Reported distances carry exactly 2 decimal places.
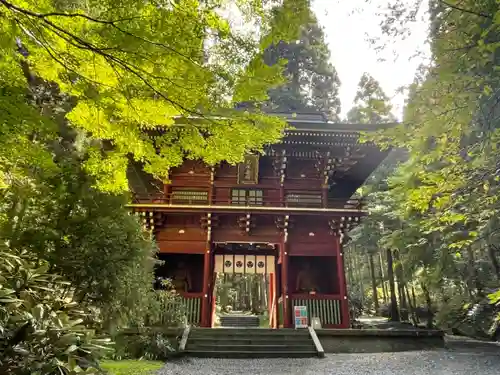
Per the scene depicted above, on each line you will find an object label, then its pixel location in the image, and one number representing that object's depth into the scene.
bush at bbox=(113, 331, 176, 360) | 6.86
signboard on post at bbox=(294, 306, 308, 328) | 8.98
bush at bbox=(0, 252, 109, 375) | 2.57
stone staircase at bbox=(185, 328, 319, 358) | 7.26
